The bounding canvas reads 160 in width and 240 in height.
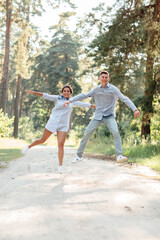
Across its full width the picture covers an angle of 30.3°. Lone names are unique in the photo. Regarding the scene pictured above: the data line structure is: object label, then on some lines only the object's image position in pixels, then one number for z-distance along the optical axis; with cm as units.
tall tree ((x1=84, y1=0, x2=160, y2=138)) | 1375
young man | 680
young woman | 713
